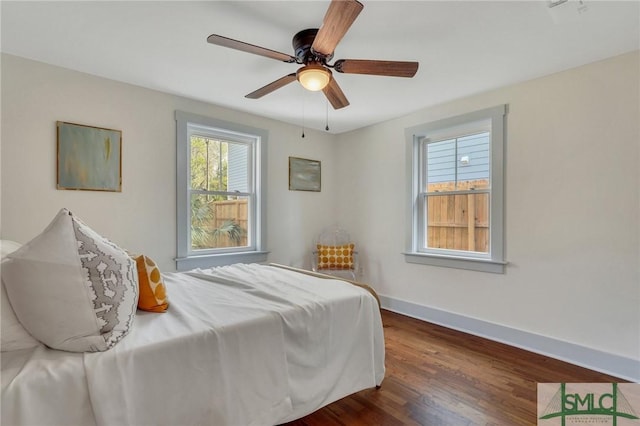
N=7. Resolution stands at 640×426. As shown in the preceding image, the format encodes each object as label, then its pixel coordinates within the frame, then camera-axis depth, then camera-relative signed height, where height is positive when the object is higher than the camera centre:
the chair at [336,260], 3.92 -0.63
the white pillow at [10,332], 1.06 -0.43
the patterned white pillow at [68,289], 1.06 -0.29
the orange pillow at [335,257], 3.92 -0.59
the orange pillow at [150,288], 1.55 -0.40
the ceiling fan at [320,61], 1.65 +0.92
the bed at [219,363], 1.02 -0.62
